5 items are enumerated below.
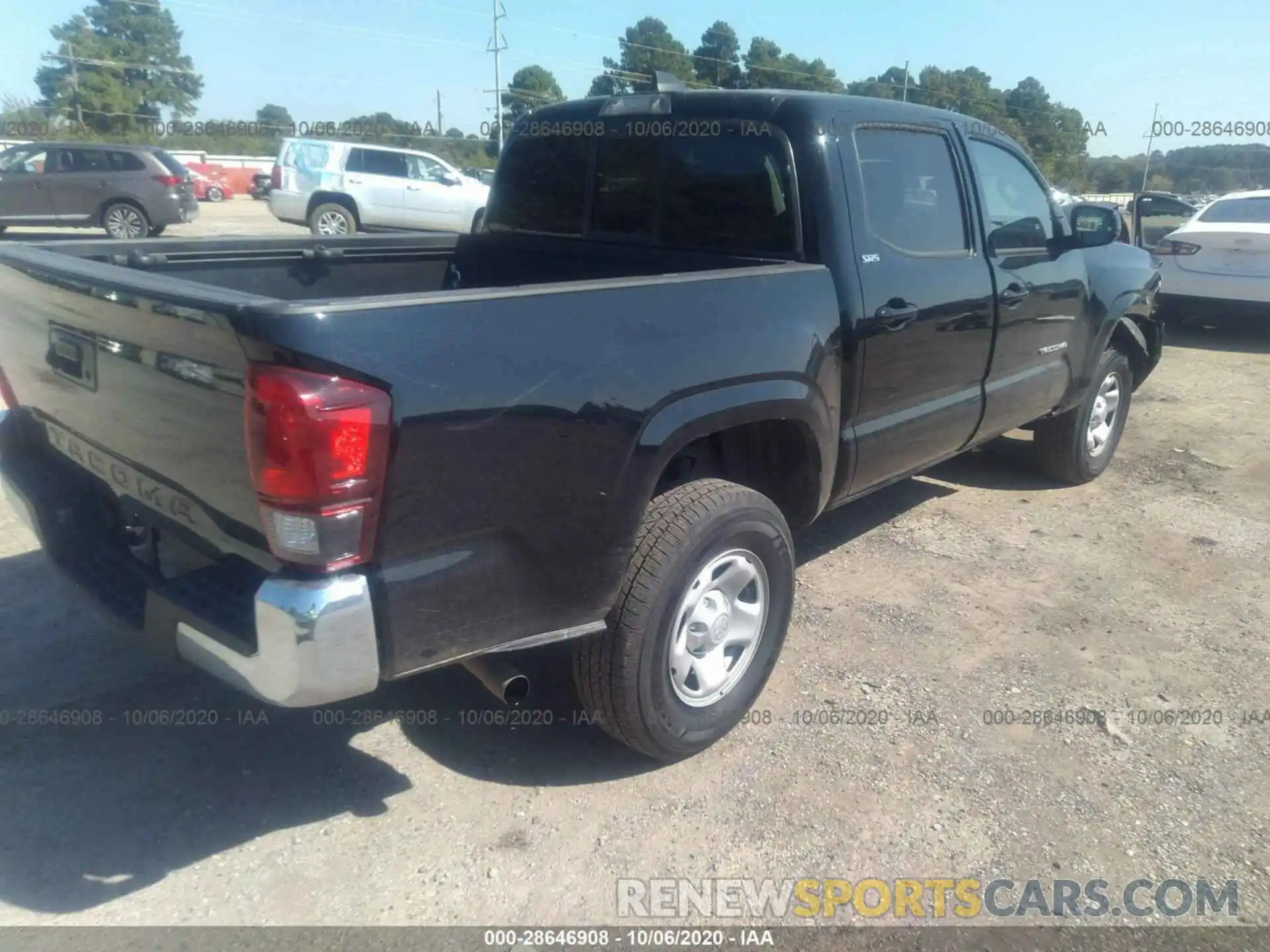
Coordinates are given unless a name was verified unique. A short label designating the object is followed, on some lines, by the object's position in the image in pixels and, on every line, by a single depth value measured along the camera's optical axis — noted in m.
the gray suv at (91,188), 15.59
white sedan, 9.46
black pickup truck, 2.08
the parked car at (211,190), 33.17
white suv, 16.69
